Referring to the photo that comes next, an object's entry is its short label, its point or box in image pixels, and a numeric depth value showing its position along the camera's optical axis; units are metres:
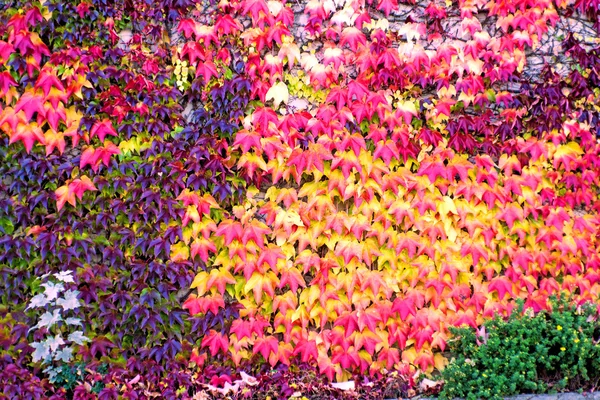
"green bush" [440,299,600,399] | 3.23
